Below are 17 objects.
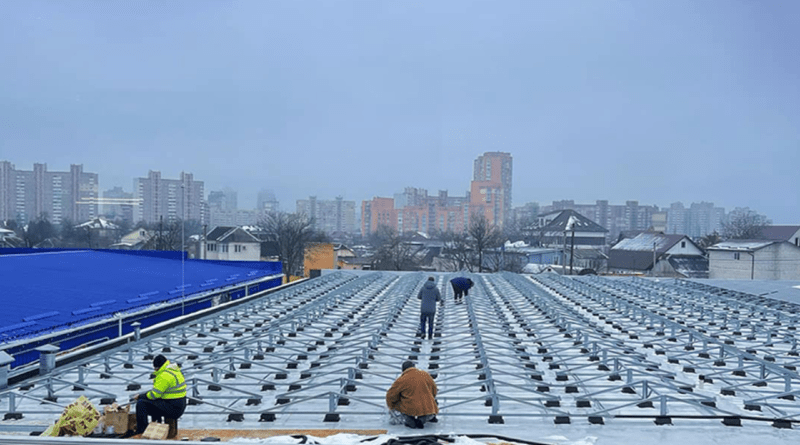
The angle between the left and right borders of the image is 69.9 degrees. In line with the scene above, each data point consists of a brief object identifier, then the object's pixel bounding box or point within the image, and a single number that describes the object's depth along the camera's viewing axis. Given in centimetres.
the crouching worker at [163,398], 699
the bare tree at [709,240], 7372
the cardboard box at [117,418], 692
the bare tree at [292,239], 5631
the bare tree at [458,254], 5962
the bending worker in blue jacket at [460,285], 1916
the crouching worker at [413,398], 749
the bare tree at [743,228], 7519
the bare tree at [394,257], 6390
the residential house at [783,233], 5932
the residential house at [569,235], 6456
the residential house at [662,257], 5219
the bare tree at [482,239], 5540
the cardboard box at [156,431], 681
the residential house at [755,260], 4459
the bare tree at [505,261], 5862
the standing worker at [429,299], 1301
